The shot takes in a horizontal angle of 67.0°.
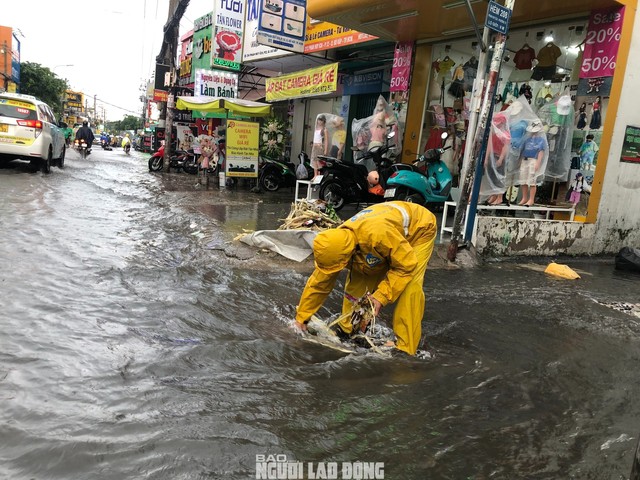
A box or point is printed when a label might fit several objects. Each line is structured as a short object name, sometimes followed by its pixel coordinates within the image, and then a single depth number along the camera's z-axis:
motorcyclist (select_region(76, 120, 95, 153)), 20.64
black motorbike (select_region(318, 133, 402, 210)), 9.17
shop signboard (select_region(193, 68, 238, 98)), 16.41
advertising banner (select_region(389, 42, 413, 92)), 10.24
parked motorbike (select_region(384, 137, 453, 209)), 8.13
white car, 10.43
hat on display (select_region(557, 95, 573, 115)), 7.45
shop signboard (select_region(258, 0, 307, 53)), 11.69
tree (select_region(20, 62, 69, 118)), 43.03
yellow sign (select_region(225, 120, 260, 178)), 12.27
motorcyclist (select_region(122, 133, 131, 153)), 33.62
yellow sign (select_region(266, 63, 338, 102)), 10.52
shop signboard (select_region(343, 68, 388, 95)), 12.27
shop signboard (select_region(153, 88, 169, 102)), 21.50
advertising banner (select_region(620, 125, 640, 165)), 7.58
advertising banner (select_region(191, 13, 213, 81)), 20.62
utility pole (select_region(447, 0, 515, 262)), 5.90
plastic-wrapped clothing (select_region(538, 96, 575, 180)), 7.54
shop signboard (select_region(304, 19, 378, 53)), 11.02
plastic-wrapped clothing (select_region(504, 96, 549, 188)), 7.16
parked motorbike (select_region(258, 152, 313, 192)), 13.09
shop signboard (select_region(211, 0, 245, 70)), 15.70
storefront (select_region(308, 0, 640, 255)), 7.18
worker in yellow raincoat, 3.21
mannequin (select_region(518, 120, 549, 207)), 7.14
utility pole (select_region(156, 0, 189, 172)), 15.92
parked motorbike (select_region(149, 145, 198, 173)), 17.11
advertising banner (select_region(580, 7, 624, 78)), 7.13
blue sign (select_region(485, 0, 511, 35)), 5.47
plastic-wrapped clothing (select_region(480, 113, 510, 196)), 6.97
